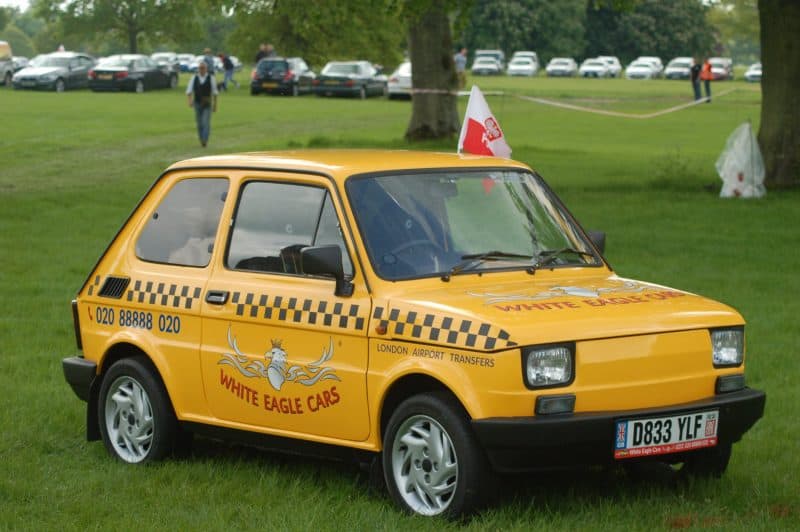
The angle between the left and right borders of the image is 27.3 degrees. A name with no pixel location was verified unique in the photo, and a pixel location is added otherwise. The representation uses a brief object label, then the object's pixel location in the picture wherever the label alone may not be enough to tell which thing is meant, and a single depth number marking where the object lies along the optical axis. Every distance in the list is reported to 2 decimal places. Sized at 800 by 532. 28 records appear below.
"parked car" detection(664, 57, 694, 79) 104.41
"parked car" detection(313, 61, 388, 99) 62.03
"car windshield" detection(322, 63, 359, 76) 62.41
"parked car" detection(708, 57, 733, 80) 100.69
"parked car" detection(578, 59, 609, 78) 108.56
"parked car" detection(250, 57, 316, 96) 62.75
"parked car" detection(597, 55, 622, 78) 110.19
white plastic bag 23.59
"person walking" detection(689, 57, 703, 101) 60.66
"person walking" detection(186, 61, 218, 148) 32.72
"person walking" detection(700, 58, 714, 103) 59.56
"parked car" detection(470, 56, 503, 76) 106.50
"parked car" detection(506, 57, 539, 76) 106.94
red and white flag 13.27
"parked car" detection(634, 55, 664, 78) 106.88
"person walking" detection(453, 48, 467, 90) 60.19
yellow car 6.54
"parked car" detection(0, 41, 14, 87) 69.56
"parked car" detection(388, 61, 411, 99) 60.84
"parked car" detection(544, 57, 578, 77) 108.56
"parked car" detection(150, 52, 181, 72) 99.56
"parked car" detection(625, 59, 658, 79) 104.88
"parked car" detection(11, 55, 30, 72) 72.78
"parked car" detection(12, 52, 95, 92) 63.41
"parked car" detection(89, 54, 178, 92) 64.50
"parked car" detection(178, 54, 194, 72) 108.33
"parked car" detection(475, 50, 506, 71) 109.38
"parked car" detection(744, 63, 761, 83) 98.61
